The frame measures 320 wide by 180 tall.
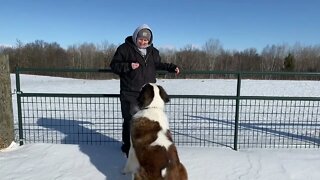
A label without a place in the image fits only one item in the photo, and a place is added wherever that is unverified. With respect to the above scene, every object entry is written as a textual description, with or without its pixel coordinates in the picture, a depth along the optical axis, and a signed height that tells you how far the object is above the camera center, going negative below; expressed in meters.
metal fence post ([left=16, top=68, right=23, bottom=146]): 4.16 -0.60
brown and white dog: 2.71 -0.83
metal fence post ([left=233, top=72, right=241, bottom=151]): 4.17 -0.65
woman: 3.42 +0.12
